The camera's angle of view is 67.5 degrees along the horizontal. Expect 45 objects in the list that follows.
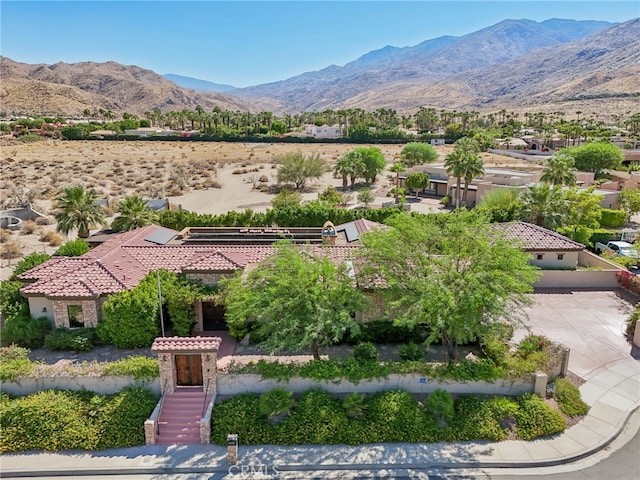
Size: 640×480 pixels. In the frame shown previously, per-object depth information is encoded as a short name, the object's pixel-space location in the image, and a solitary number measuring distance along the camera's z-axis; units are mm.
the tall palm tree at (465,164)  47469
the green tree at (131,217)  34125
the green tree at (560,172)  44938
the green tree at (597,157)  62781
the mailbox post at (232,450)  15648
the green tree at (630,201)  43312
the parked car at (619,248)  33812
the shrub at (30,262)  25748
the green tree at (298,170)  64562
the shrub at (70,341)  21234
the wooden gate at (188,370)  18125
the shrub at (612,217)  42656
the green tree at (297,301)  17875
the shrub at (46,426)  16438
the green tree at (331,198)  49641
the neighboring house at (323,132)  141375
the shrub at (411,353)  19922
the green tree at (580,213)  35906
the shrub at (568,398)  18047
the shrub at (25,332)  21625
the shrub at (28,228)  40375
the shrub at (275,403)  16994
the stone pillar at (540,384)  18344
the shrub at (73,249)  28250
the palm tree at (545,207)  35625
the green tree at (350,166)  64625
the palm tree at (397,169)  56684
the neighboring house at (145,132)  134212
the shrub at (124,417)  16578
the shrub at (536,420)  17031
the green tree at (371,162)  67625
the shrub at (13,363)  17938
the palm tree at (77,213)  33844
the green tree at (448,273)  17734
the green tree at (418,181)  61375
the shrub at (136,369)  17969
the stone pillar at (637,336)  22750
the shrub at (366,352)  19641
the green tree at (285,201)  41794
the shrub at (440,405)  17188
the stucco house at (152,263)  22000
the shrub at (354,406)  17141
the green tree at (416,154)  75875
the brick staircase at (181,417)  16828
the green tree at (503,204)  38719
